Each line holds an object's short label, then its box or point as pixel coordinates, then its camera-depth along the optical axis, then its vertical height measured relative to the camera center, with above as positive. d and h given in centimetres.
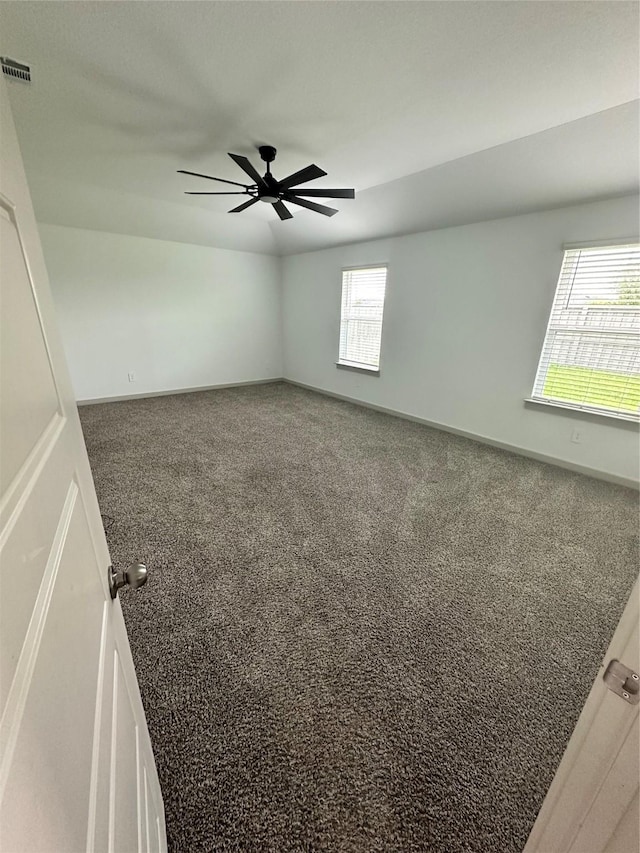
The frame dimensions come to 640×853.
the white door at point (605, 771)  48 -68
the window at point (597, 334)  273 -13
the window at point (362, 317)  459 -6
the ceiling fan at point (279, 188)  232 +90
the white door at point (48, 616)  28 -33
